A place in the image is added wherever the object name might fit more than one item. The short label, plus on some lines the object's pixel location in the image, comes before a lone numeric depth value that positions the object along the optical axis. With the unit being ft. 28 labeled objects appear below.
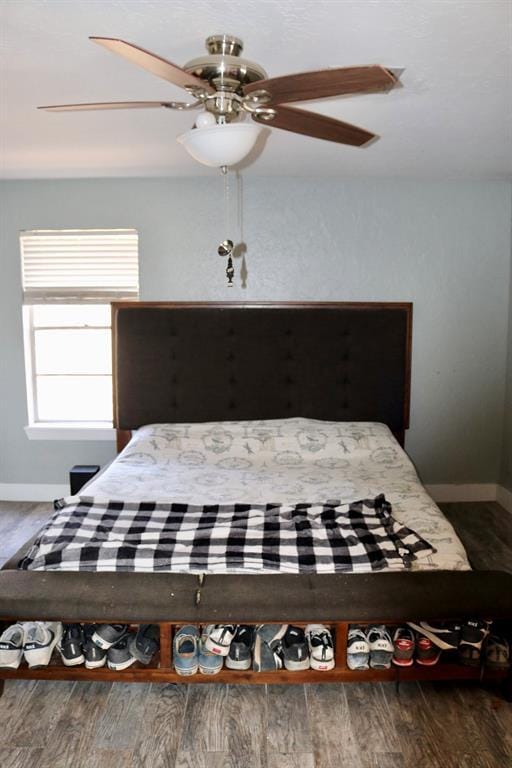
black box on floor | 12.67
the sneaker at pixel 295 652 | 6.93
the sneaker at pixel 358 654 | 6.98
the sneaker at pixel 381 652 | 6.99
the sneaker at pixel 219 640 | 6.91
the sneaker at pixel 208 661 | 6.91
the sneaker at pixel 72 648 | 6.94
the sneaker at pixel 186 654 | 6.90
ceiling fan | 4.85
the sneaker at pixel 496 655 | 6.99
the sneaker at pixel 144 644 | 6.99
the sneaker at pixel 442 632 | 7.01
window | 13.41
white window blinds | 13.38
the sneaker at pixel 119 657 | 6.93
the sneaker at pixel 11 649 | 6.88
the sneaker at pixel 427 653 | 7.00
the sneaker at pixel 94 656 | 6.93
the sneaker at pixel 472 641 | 6.97
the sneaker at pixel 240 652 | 6.95
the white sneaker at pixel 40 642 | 6.84
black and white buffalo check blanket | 7.46
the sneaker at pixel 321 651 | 6.93
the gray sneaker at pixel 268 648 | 6.95
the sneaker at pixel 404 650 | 6.96
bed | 6.76
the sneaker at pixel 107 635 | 6.93
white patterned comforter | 9.66
